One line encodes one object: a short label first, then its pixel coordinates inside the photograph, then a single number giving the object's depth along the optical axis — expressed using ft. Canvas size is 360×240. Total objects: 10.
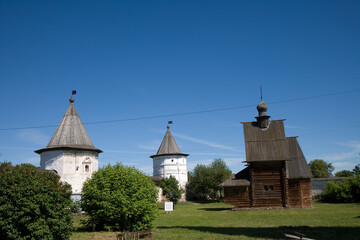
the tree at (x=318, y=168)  269.85
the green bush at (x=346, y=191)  108.68
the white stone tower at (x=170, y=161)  166.09
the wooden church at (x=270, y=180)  95.35
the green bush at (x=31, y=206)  35.45
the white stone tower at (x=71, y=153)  101.19
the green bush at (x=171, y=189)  135.85
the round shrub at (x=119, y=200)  48.80
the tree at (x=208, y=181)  163.84
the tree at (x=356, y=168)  352.94
